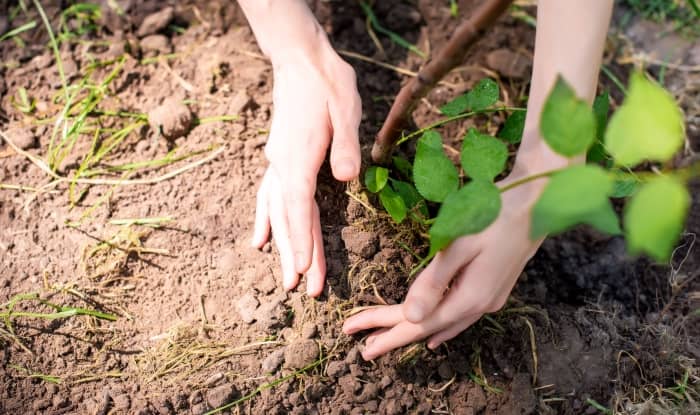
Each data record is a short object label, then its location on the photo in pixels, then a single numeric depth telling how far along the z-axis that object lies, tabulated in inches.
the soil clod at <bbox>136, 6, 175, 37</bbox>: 45.6
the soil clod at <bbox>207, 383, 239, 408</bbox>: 39.8
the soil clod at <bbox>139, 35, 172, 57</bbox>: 45.4
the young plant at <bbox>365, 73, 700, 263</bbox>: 29.7
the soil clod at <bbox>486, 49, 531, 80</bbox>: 45.3
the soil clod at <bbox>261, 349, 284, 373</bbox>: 40.3
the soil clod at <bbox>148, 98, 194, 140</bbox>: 43.3
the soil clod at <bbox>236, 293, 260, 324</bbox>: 40.7
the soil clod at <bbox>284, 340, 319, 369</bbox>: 40.2
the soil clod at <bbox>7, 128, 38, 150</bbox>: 43.6
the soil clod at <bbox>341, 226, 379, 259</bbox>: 41.0
